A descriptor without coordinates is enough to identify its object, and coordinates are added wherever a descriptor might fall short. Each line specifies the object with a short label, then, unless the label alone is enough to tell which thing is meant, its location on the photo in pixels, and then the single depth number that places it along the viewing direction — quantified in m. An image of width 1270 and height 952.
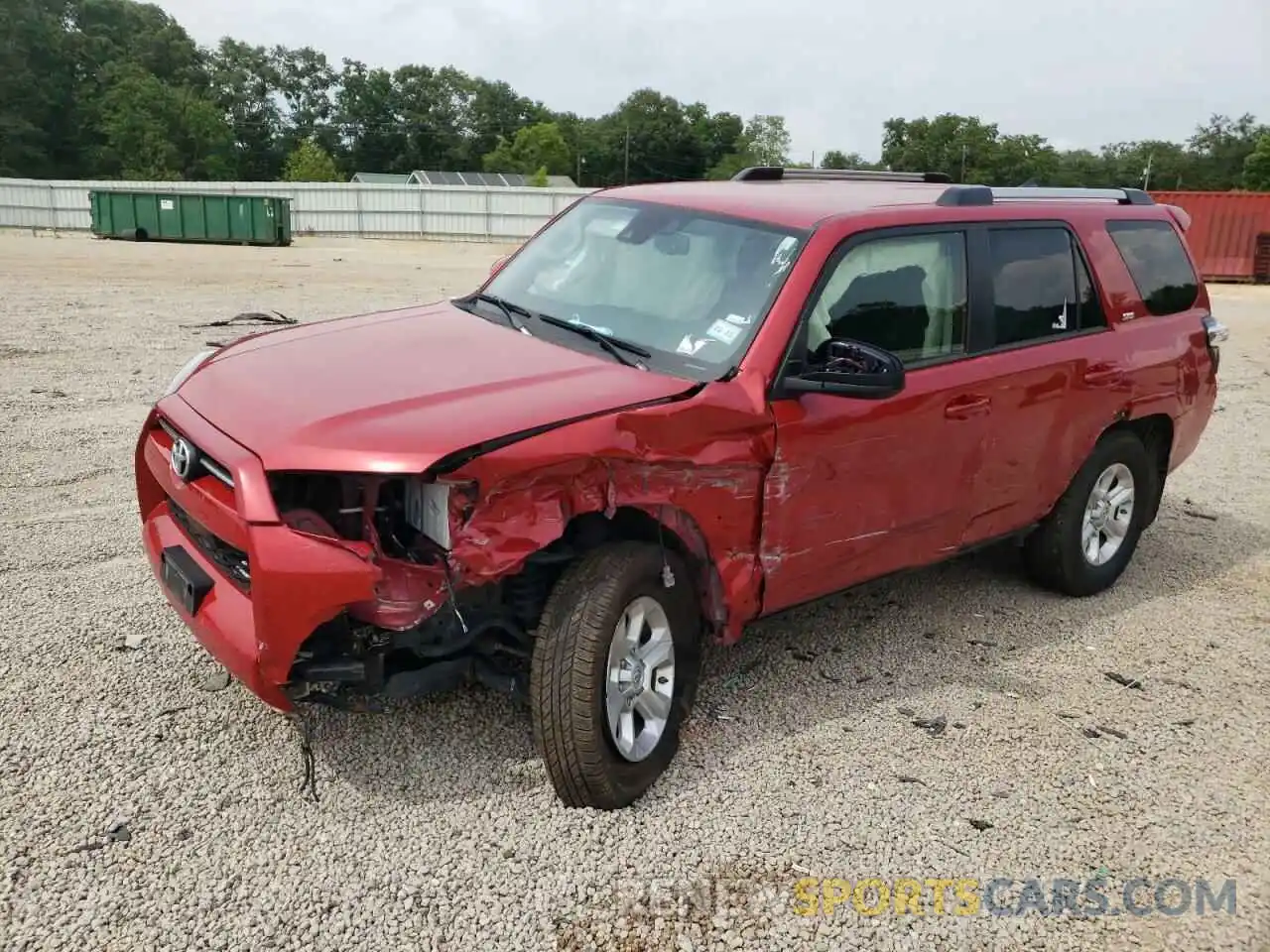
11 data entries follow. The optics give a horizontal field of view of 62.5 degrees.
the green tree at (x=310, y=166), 75.98
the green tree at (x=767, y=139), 100.06
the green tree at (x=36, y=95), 69.19
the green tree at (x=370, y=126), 98.94
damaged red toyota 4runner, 2.96
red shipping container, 28.17
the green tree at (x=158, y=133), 70.69
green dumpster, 33.47
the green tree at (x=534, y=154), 90.00
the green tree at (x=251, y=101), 91.38
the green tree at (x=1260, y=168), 70.56
